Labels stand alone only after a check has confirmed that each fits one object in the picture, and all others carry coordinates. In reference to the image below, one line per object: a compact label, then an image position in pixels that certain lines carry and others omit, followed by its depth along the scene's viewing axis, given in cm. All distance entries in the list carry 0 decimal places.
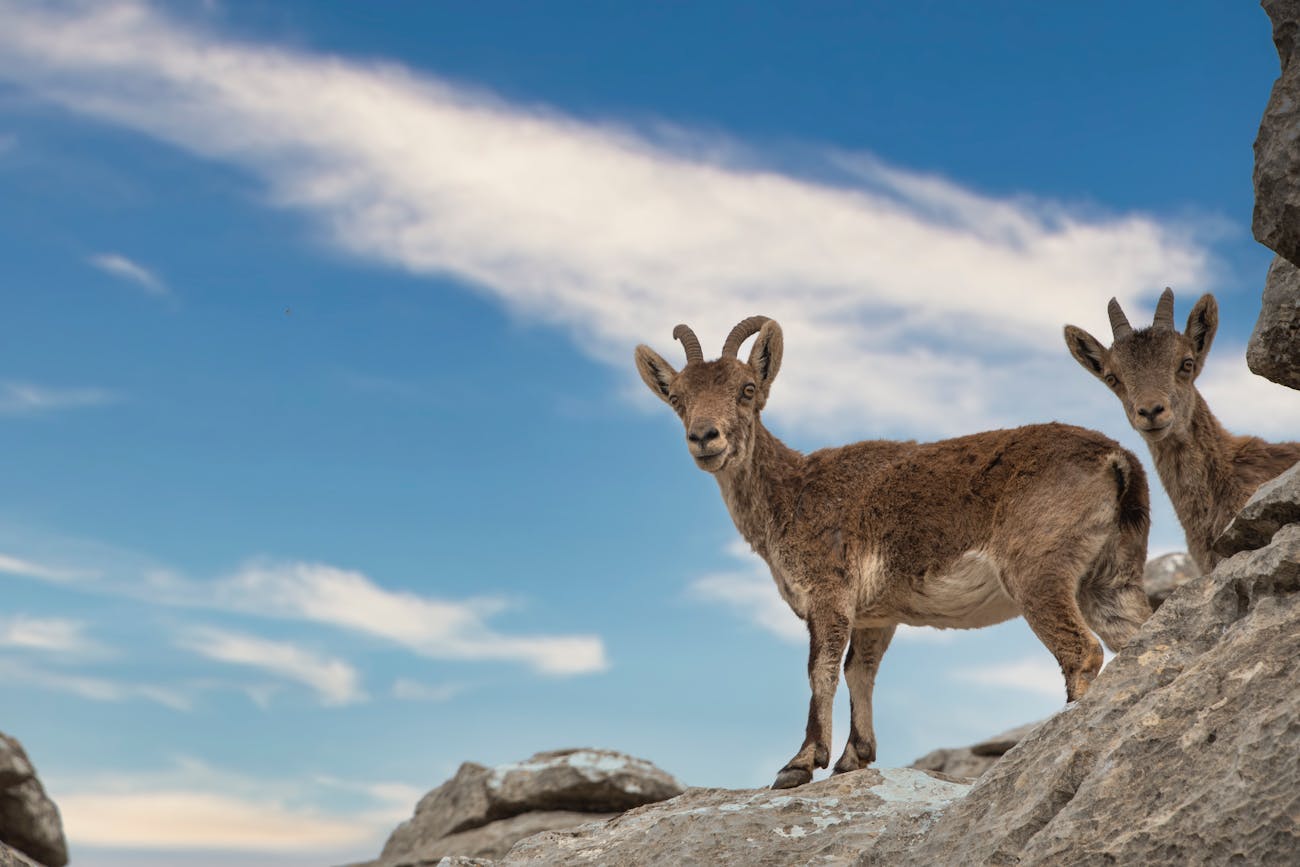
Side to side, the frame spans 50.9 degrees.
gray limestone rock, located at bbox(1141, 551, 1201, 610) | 2136
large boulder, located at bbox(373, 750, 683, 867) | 1886
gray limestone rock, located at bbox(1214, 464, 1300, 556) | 669
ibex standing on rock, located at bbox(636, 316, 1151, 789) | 1135
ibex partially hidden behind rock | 1247
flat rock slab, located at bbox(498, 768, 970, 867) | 942
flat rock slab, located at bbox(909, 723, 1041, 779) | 2095
